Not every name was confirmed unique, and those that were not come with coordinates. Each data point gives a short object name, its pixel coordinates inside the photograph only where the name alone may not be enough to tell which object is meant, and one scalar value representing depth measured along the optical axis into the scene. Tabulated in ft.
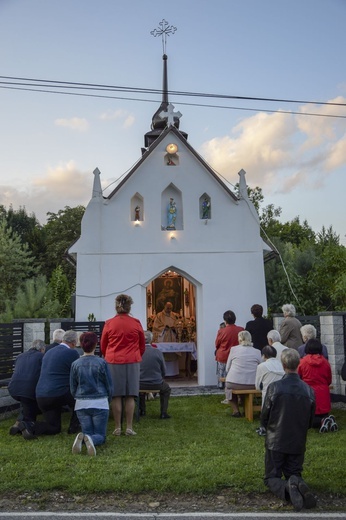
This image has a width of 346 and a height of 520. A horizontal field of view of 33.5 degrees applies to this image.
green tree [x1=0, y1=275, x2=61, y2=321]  67.16
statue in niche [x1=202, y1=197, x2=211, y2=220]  53.01
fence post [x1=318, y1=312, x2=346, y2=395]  36.86
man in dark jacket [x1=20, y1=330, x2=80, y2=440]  27.58
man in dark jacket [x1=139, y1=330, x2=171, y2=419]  32.32
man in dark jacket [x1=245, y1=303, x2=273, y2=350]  36.76
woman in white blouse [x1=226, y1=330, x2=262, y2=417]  31.94
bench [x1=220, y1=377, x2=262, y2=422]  31.22
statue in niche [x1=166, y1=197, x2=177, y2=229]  52.65
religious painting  61.77
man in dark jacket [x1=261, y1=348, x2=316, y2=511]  18.07
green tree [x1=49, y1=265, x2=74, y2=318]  71.41
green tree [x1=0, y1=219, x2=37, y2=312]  106.01
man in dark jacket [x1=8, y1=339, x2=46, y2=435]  28.55
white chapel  50.90
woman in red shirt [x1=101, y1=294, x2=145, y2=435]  27.84
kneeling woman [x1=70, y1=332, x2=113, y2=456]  24.90
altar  51.52
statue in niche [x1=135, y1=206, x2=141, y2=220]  52.49
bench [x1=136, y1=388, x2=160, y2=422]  31.48
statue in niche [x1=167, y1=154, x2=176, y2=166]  53.78
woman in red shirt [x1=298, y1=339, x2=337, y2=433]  28.63
